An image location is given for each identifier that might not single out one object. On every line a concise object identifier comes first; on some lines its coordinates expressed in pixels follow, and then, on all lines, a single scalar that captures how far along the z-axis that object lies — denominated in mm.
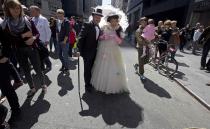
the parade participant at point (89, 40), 2971
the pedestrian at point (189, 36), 9613
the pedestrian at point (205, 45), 5222
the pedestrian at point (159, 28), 5663
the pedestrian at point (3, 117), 1920
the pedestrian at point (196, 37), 8468
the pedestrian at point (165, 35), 5206
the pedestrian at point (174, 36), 5141
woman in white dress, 3024
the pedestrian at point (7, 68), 2091
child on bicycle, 4058
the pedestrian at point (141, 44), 4063
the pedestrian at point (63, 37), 3991
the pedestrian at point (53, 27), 6168
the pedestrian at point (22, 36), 2273
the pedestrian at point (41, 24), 3621
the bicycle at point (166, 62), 4780
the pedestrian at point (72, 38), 5183
